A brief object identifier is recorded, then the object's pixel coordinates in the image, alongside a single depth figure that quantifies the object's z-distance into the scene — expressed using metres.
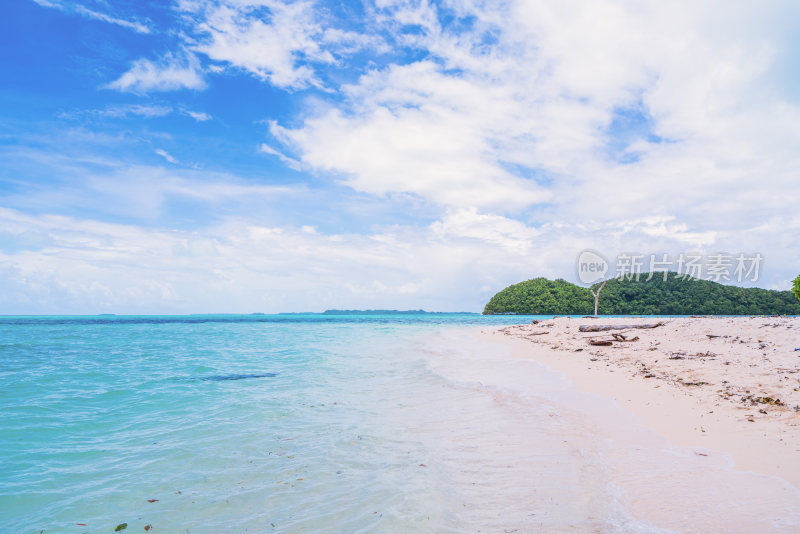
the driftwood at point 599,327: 22.46
